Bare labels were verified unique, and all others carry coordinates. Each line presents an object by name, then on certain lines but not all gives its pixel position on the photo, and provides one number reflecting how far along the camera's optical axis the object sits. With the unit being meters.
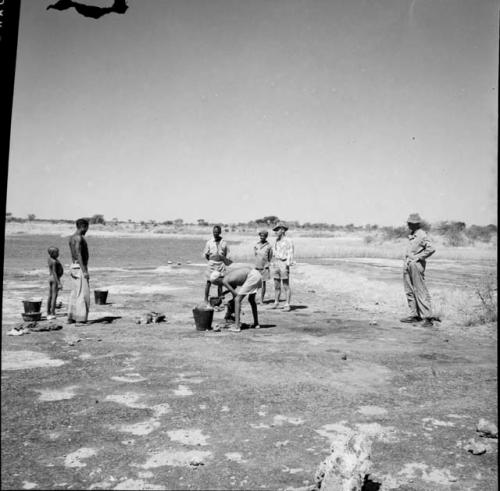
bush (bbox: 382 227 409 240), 51.31
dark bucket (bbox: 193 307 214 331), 8.49
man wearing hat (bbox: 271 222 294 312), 11.52
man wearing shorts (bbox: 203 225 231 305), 10.30
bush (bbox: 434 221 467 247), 46.28
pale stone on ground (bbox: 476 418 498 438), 4.23
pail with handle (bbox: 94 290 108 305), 11.53
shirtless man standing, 8.61
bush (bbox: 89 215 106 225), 118.94
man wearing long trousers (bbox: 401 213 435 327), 9.70
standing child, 9.61
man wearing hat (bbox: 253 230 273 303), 11.45
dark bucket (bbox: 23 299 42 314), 9.06
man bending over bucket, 8.52
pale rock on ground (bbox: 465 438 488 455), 3.93
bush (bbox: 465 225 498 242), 48.94
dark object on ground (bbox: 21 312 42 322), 9.04
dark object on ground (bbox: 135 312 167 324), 9.32
